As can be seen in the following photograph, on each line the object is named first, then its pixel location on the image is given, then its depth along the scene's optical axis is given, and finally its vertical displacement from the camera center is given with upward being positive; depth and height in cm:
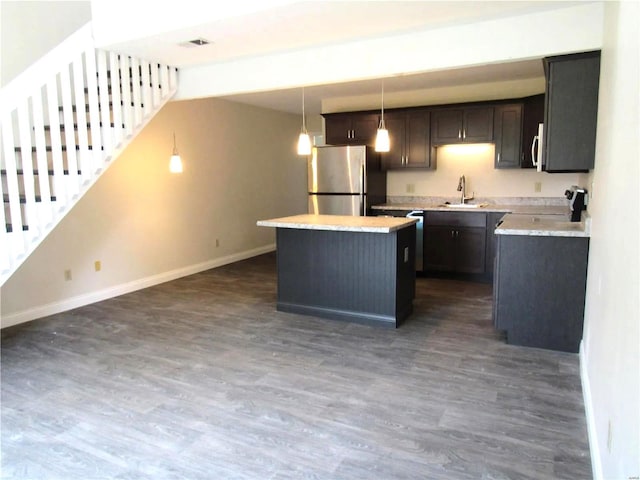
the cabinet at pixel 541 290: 334 -82
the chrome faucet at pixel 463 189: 598 -12
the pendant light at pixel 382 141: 420 +36
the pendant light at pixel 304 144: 448 +36
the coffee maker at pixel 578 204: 384 -21
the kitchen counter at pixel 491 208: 516 -34
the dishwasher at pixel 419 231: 582 -64
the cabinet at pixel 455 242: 555 -76
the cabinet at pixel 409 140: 596 +53
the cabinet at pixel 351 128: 625 +73
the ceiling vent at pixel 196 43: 365 +112
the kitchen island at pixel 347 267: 402 -80
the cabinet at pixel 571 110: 317 +48
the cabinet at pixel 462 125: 563 +69
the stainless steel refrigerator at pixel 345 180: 604 +1
